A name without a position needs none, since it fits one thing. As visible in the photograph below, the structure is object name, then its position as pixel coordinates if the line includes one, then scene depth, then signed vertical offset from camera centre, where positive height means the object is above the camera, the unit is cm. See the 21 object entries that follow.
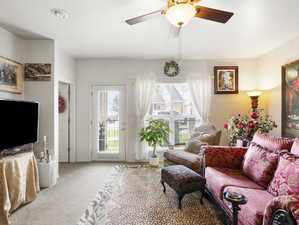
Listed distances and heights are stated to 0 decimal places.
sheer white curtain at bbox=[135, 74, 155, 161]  436 +32
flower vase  312 -59
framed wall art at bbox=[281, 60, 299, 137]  305 +20
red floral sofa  118 -71
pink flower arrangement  303 -28
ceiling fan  150 +94
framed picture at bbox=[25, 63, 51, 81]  316 +70
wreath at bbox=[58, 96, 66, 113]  439 +16
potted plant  402 -55
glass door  449 -30
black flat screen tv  241 -19
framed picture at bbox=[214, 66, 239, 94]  438 +77
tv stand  210 -97
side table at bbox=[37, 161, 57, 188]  300 -109
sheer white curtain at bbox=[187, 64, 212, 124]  437 +47
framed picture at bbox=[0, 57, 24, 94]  271 +57
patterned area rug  211 -133
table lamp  385 +29
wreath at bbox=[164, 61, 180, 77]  441 +106
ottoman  231 -97
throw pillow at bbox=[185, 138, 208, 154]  366 -75
